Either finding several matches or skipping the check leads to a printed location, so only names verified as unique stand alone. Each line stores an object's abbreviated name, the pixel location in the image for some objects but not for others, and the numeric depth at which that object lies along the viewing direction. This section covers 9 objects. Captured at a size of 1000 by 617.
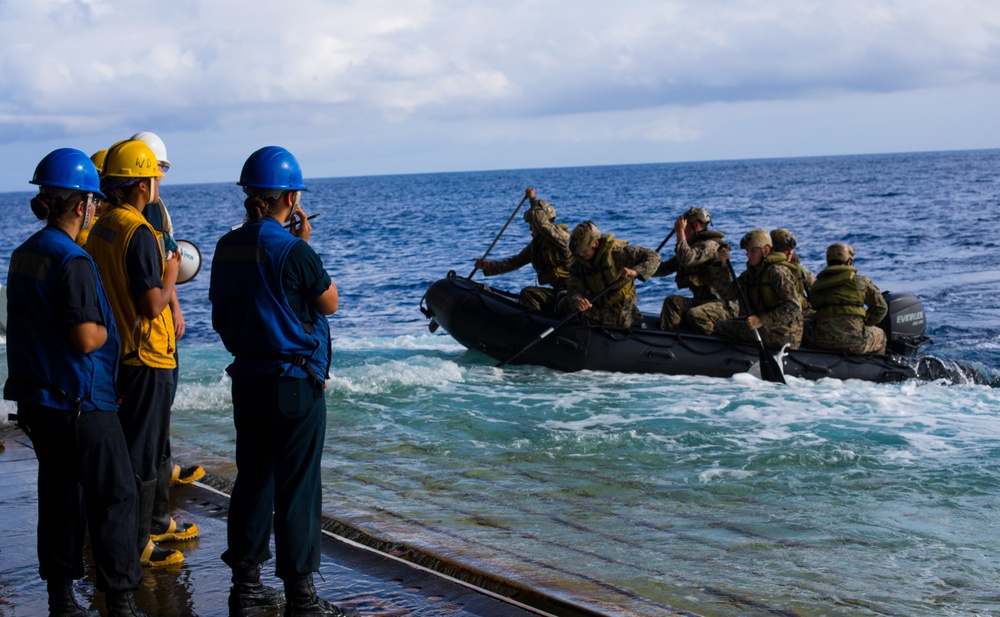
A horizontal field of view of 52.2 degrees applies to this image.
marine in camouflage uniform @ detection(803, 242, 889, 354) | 10.16
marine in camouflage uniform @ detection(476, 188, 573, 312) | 11.41
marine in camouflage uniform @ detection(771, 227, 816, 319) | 10.35
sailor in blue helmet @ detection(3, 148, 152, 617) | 3.39
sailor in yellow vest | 3.79
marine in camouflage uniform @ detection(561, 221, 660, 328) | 10.53
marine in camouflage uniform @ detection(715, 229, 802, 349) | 10.06
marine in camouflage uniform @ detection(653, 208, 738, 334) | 10.55
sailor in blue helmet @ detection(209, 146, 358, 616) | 3.58
